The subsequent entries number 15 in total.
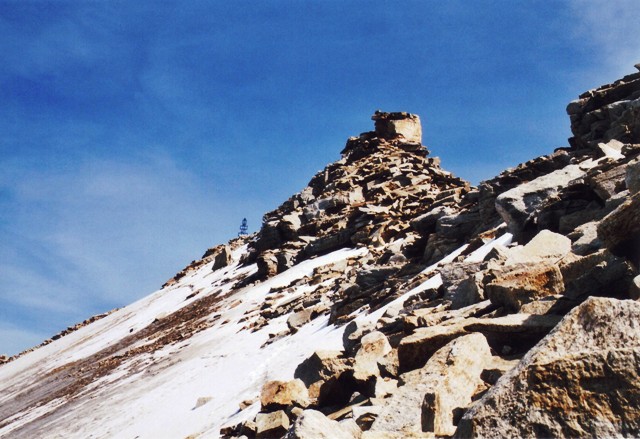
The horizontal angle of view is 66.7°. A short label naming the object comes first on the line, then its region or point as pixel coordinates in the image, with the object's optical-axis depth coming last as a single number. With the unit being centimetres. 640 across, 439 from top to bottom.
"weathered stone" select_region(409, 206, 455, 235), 2130
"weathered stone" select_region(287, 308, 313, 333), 1778
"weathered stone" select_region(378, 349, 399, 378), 670
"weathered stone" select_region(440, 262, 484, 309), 812
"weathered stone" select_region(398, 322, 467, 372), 629
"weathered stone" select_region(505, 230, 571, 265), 849
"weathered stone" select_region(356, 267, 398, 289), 1798
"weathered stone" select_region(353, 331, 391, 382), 691
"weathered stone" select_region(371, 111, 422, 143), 5909
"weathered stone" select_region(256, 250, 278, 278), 3597
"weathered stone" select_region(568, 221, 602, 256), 777
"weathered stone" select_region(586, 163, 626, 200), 1035
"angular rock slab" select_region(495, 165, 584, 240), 1298
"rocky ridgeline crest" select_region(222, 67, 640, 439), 332
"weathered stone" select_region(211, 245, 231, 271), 5156
